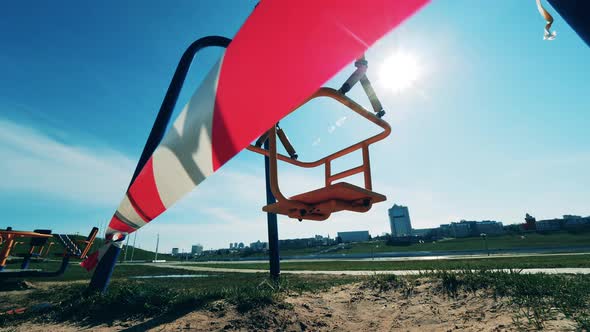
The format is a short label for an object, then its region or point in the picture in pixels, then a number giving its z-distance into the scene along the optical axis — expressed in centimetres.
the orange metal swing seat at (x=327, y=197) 169
